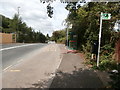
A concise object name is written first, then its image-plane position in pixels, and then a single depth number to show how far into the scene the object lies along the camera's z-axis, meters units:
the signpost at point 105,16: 4.42
